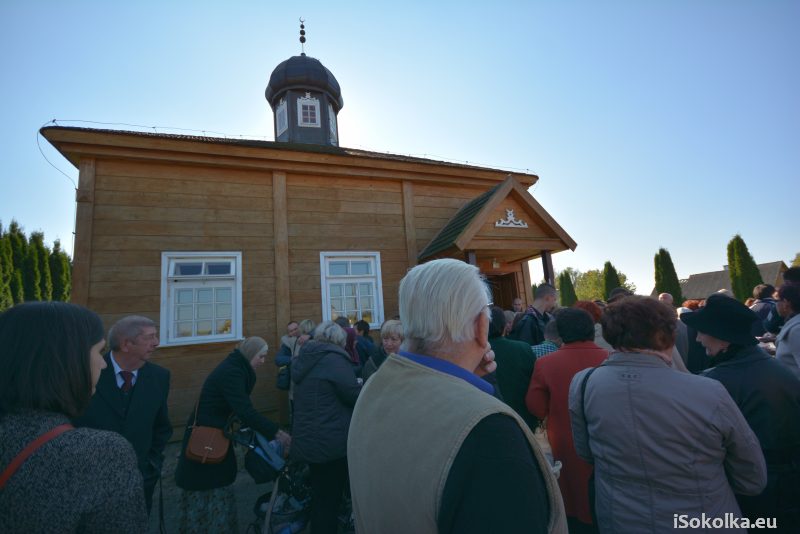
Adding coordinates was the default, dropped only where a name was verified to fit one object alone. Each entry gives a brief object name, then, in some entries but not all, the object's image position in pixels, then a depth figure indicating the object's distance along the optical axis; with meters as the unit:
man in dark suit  2.87
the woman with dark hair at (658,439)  1.76
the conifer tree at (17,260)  21.98
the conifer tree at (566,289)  30.82
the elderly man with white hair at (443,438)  0.90
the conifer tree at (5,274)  20.49
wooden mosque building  6.55
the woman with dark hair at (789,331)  3.18
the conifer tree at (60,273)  25.84
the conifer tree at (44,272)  23.95
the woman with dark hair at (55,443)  1.13
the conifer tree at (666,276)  25.62
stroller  3.43
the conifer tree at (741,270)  24.17
